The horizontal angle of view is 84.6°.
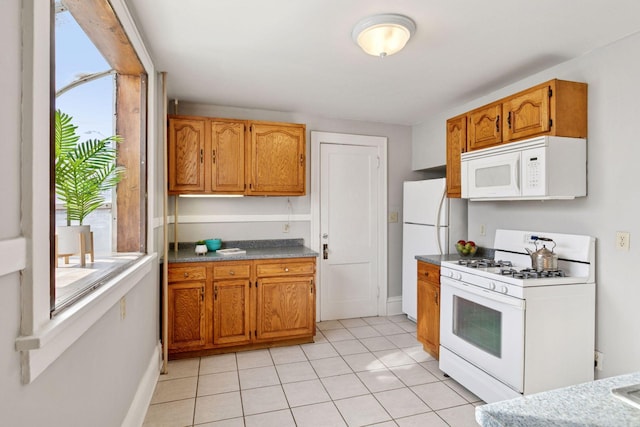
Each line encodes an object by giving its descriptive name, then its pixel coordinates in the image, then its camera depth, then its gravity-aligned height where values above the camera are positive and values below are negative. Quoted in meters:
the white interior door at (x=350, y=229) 4.18 -0.21
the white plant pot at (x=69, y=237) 1.48 -0.12
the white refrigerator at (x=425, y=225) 3.58 -0.14
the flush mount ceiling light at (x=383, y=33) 1.97 +1.05
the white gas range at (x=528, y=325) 2.17 -0.73
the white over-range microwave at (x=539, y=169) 2.33 +0.31
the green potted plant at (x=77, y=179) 1.34 +0.13
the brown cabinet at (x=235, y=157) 3.33 +0.54
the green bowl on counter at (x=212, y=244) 3.55 -0.33
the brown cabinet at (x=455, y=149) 3.14 +0.59
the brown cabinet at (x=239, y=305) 3.11 -0.87
